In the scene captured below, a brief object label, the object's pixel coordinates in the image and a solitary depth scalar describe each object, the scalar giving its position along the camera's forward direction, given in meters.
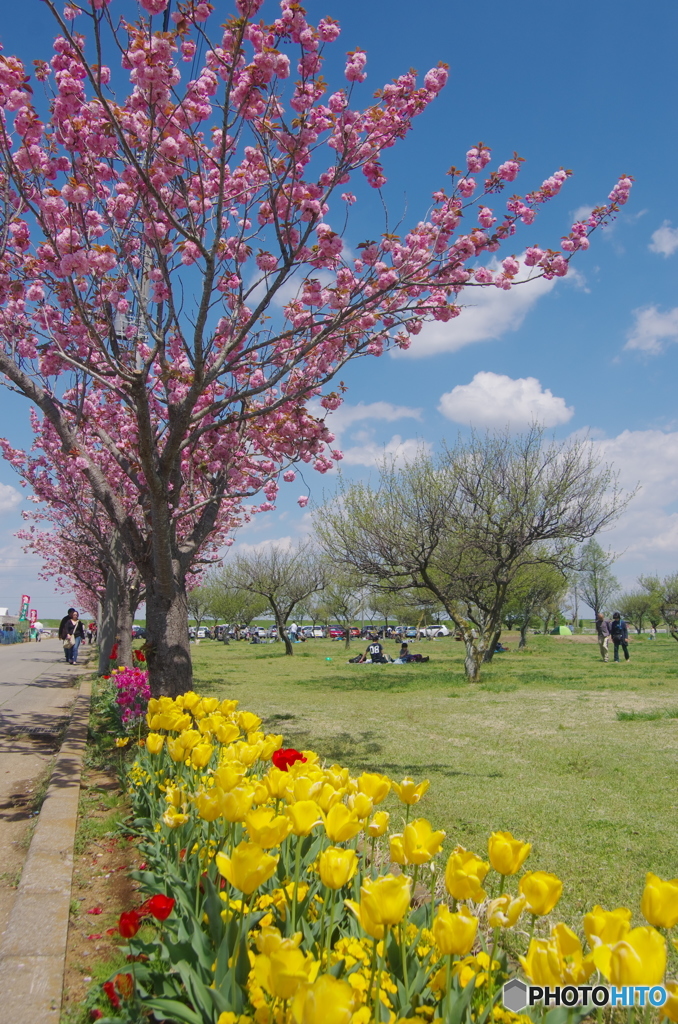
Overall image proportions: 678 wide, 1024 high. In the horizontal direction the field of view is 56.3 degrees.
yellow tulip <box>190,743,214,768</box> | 2.64
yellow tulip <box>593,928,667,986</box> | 1.04
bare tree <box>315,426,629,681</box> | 16.88
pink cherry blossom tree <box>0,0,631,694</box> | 5.09
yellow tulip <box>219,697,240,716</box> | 3.31
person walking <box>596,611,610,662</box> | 21.69
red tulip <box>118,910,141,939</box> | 1.72
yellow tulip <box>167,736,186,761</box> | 2.70
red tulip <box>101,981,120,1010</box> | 1.85
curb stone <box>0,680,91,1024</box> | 2.34
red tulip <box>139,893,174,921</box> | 1.72
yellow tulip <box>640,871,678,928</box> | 1.22
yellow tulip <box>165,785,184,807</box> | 2.64
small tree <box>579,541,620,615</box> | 51.44
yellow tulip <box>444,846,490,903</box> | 1.46
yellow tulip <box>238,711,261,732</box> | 2.96
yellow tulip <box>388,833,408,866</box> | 1.65
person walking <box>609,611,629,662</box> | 20.53
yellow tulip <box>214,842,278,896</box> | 1.49
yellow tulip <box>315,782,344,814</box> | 1.89
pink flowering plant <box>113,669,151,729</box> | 6.56
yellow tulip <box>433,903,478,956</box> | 1.34
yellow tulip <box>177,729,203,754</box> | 2.80
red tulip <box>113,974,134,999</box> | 1.80
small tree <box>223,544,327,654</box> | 33.53
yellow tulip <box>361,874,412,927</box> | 1.32
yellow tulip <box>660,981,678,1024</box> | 1.15
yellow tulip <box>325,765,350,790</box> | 2.13
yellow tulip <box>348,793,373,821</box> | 1.85
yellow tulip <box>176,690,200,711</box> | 3.46
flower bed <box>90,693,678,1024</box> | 1.22
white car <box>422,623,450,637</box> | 74.06
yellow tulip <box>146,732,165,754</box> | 3.21
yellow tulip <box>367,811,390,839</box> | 1.96
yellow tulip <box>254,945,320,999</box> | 1.14
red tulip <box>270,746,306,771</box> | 2.55
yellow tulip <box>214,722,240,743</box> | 2.80
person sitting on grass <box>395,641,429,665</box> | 24.27
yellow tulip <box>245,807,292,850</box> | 1.62
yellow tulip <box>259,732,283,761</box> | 2.67
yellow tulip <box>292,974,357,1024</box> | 1.03
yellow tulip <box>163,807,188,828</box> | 2.42
